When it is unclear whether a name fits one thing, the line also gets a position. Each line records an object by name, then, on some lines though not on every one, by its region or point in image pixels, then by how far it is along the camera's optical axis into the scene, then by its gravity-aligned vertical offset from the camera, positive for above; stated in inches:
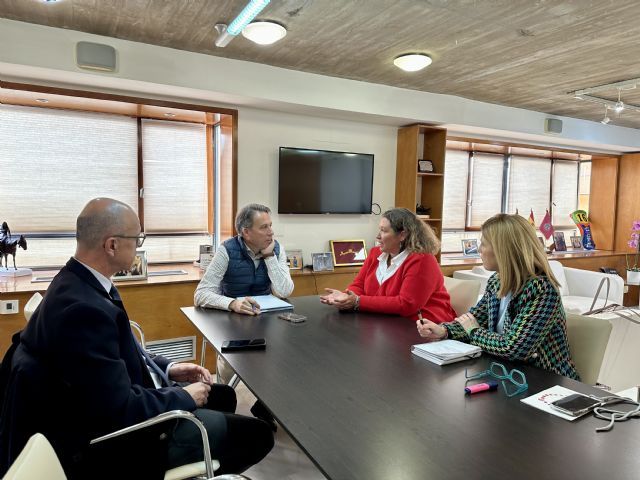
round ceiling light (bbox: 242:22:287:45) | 108.5 +43.3
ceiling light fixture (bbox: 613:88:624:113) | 172.4 +43.0
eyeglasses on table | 59.1 -23.0
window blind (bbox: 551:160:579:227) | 265.0 +14.5
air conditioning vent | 139.4 -45.3
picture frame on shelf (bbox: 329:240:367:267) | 179.6 -17.2
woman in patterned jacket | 68.5 -15.1
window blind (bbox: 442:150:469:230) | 228.1 +11.9
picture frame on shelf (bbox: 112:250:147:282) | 139.5 -21.1
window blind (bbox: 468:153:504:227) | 235.8 +14.1
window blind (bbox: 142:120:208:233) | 161.9 +10.8
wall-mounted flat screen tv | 167.2 +10.8
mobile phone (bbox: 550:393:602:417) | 52.2 -22.8
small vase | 234.8 -31.8
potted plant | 235.3 -22.9
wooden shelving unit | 182.5 +16.9
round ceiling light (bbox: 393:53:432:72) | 130.5 +44.3
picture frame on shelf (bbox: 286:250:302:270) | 168.7 -19.2
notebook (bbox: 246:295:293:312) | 98.5 -21.6
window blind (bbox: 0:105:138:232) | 142.6 +13.0
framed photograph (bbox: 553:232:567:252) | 251.9 -15.2
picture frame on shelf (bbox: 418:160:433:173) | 187.2 +19.1
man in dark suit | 49.6 -20.8
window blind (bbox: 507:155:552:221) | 248.2 +16.4
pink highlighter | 58.0 -22.9
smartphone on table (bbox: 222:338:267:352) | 73.8 -22.9
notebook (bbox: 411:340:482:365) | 68.4 -21.9
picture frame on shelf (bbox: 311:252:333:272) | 170.6 -20.3
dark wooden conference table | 42.0 -23.5
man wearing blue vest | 105.8 -13.9
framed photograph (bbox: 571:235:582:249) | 262.0 -15.6
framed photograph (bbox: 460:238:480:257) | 220.8 -17.4
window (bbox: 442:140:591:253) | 230.4 +16.0
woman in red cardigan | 96.5 -15.1
